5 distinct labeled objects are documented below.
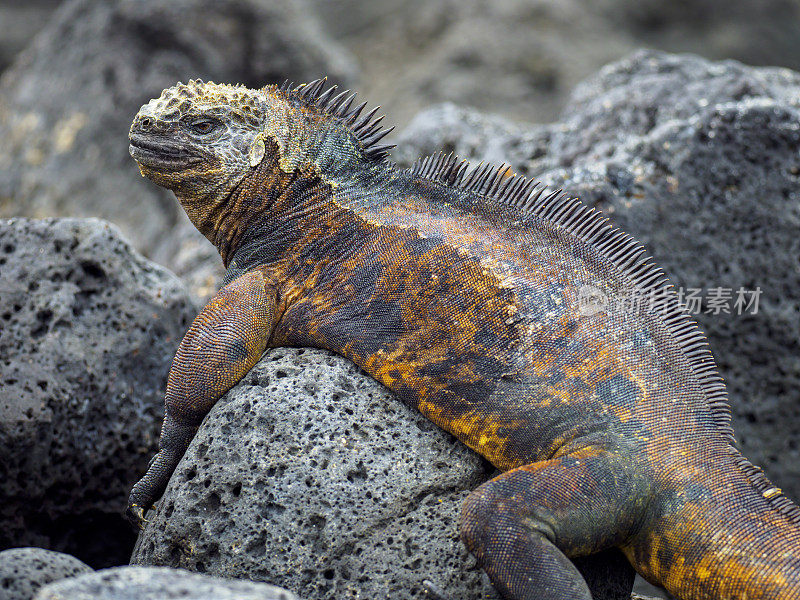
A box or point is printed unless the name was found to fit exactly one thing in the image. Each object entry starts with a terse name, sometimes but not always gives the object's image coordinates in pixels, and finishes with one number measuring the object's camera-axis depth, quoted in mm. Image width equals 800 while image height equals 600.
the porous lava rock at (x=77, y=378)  8008
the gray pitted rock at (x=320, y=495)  6207
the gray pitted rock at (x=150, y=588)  4625
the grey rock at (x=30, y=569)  5387
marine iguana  5895
